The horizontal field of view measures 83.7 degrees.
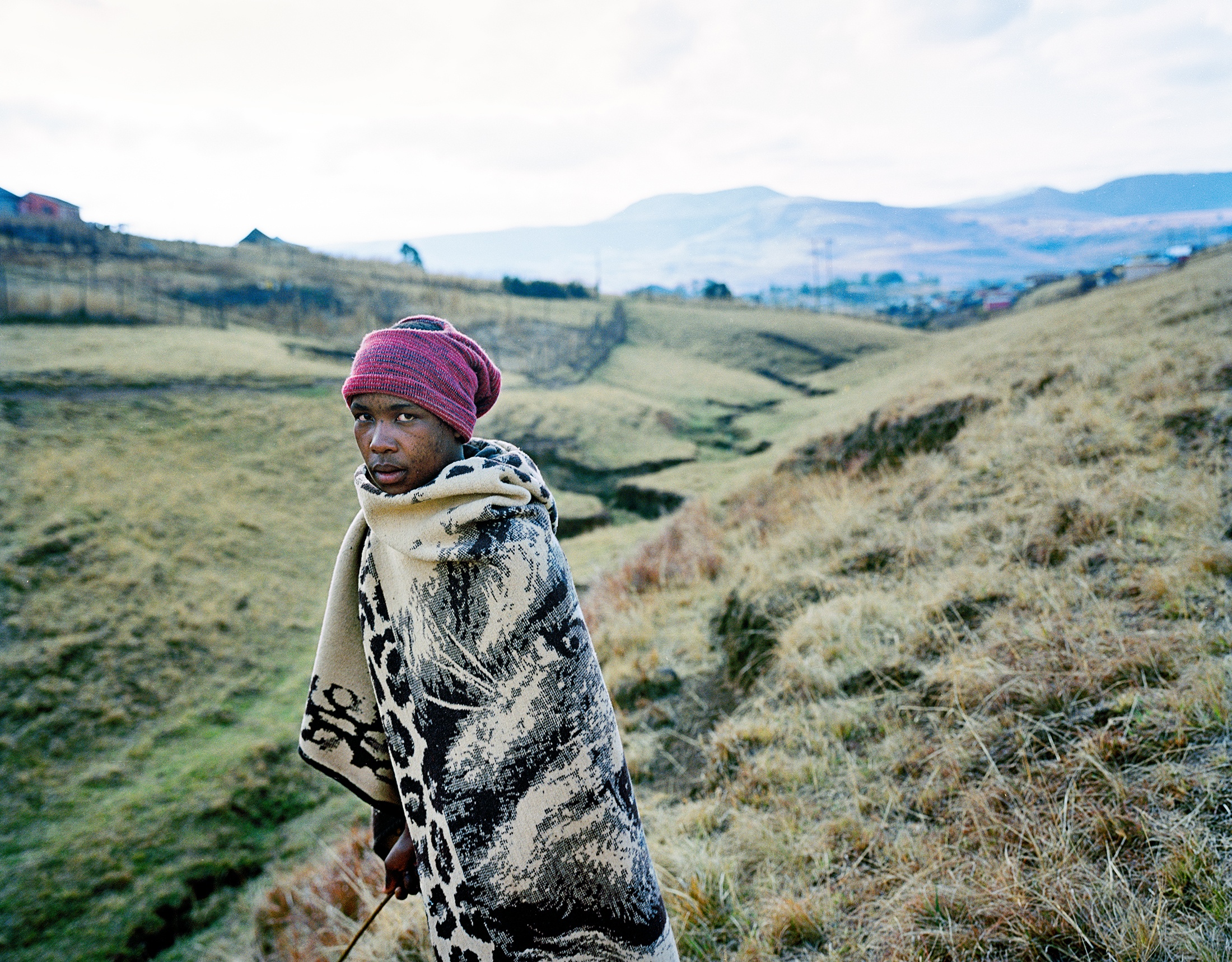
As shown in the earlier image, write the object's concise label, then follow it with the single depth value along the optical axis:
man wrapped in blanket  1.67
